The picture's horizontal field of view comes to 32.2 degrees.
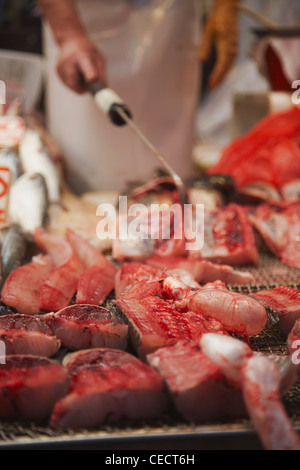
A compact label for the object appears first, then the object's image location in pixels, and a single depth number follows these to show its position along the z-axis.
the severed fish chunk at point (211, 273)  2.18
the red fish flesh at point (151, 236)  2.47
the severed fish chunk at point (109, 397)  1.29
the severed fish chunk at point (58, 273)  1.96
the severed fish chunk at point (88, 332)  1.58
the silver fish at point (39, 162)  3.19
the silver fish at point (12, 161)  2.84
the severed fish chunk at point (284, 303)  1.73
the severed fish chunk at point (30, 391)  1.30
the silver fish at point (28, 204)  2.67
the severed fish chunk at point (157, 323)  1.52
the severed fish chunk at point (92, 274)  2.03
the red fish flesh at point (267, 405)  1.18
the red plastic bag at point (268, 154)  3.58
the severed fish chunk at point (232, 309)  1.63
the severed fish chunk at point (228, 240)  2.47
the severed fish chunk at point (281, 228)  2.61
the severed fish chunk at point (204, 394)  1.31
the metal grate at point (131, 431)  1.24
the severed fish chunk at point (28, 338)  1.51
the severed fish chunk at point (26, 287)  1.91
